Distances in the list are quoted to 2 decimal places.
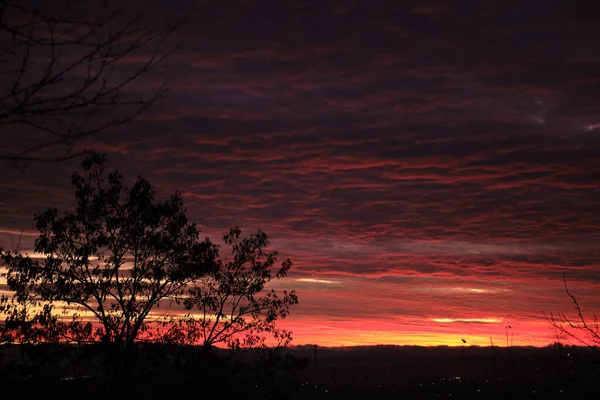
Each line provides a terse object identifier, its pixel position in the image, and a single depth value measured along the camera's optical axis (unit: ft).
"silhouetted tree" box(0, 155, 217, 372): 75.87
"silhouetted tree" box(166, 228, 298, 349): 85.92
